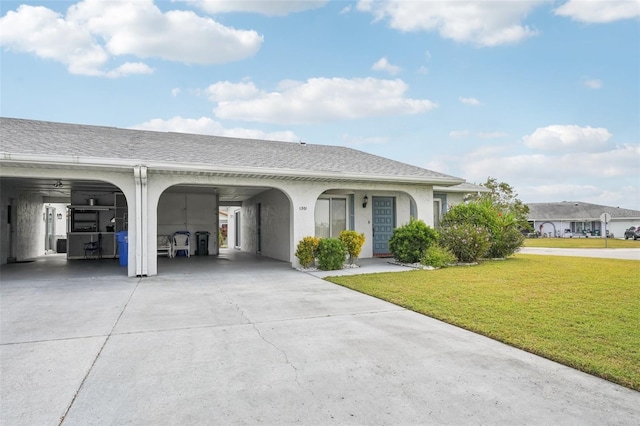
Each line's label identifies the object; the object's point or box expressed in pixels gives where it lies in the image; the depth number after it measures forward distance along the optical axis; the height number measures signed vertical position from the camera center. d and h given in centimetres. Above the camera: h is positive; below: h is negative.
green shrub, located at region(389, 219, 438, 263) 1205 -67
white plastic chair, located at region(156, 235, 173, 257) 1614 -94
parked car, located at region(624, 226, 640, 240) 3615 -161
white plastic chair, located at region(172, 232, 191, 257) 1641 -81
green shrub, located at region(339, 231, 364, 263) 1143 -61
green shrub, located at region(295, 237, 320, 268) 1123 -85
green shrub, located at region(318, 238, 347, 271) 1102 -99
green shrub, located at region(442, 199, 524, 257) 1378 -12
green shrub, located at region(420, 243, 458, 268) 1143 -116
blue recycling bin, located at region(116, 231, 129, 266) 1234 -76
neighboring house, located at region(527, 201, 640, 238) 4697 -21
